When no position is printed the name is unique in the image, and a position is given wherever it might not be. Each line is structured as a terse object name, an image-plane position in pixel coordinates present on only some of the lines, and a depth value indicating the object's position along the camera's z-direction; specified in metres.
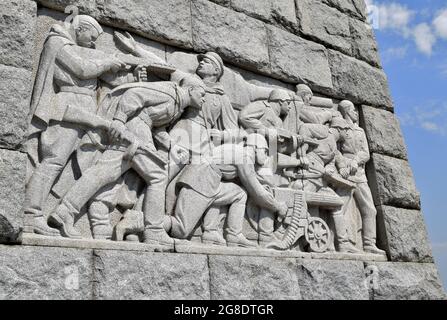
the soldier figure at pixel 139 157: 3.31
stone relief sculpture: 3.36
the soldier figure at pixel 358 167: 4.84
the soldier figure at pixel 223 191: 3.70
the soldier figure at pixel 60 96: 3.21
